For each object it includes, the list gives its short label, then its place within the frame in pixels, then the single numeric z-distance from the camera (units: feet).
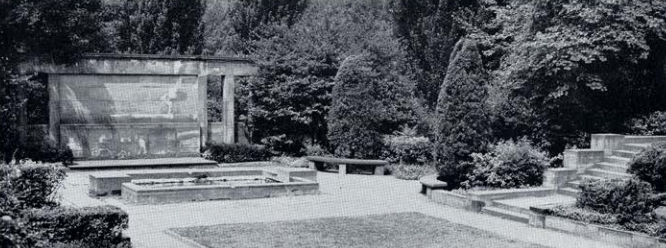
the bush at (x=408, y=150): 92.28
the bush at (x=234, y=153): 100.12
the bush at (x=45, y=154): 90.53
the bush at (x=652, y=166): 59.06
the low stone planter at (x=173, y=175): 67.77
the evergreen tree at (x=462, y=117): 70.74
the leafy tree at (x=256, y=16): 145.38
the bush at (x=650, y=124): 76.33
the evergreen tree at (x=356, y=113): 92.89
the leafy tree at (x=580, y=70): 76.33
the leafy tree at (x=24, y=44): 91.66
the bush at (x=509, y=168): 68.28
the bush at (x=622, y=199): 50.42
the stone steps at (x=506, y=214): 56.49
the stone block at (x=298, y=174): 75.25
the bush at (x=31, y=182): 45.34
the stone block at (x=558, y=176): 66.23
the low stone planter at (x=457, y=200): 61.16
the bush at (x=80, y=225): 39.97
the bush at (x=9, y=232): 33.96
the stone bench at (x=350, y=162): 88.12
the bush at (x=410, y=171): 84.33
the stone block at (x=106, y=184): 67.46
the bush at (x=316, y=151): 99.96
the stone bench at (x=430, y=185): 66.90
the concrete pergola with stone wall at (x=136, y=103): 97.04
